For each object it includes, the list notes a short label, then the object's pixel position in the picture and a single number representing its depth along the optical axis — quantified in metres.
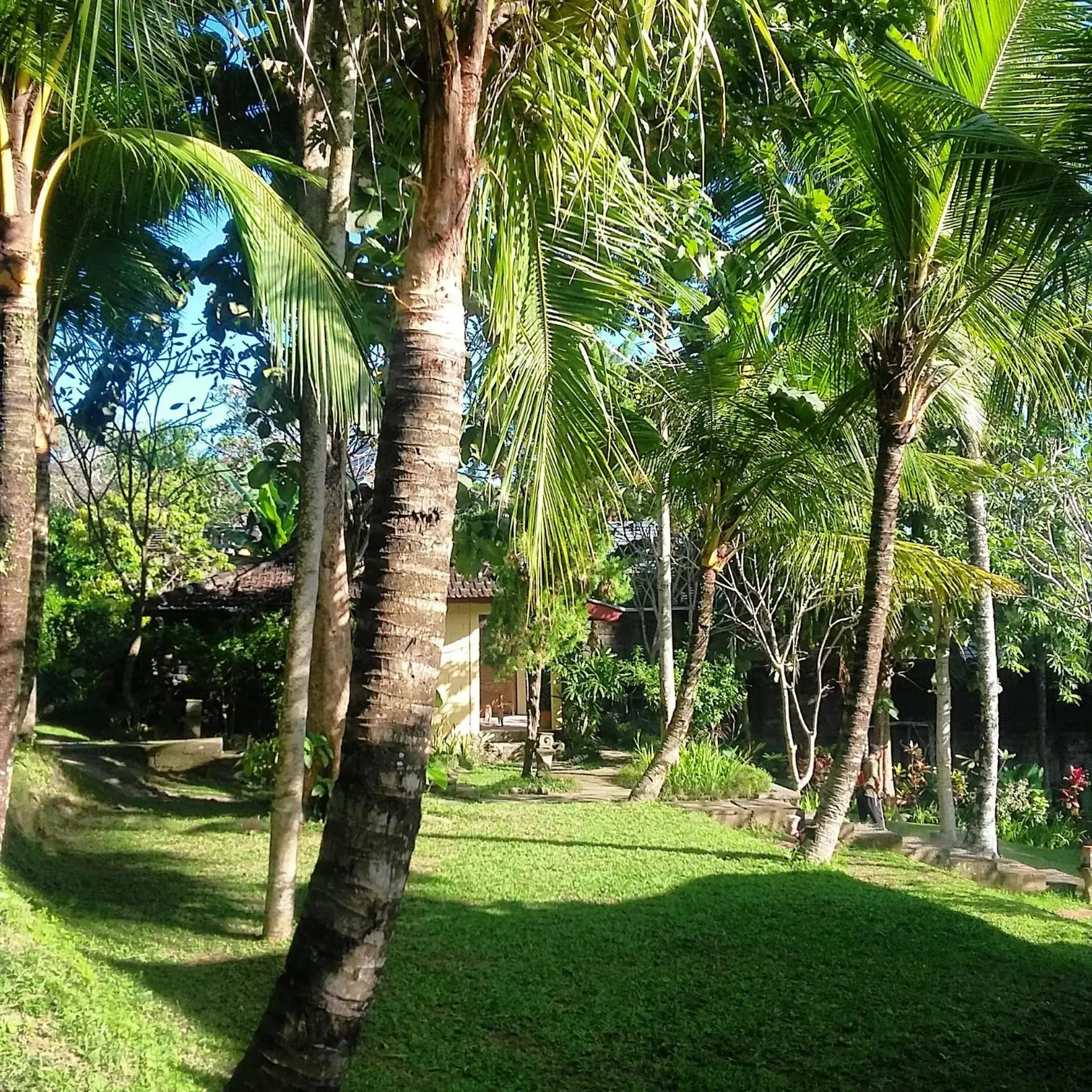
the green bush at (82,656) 15.75
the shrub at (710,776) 12.54
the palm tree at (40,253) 4.55
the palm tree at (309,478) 5.57
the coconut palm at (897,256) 5.99
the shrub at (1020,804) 13.88
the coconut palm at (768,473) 8.68
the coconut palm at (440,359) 2.56
